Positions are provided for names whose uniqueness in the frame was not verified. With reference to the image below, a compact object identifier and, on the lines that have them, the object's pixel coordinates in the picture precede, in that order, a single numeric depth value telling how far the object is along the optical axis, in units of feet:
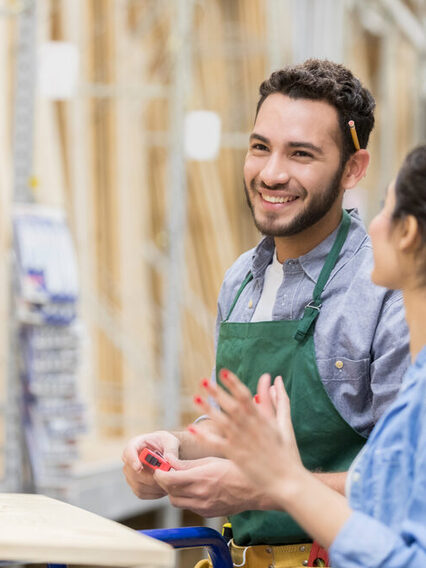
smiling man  7.44
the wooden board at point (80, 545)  6.19
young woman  6.22
